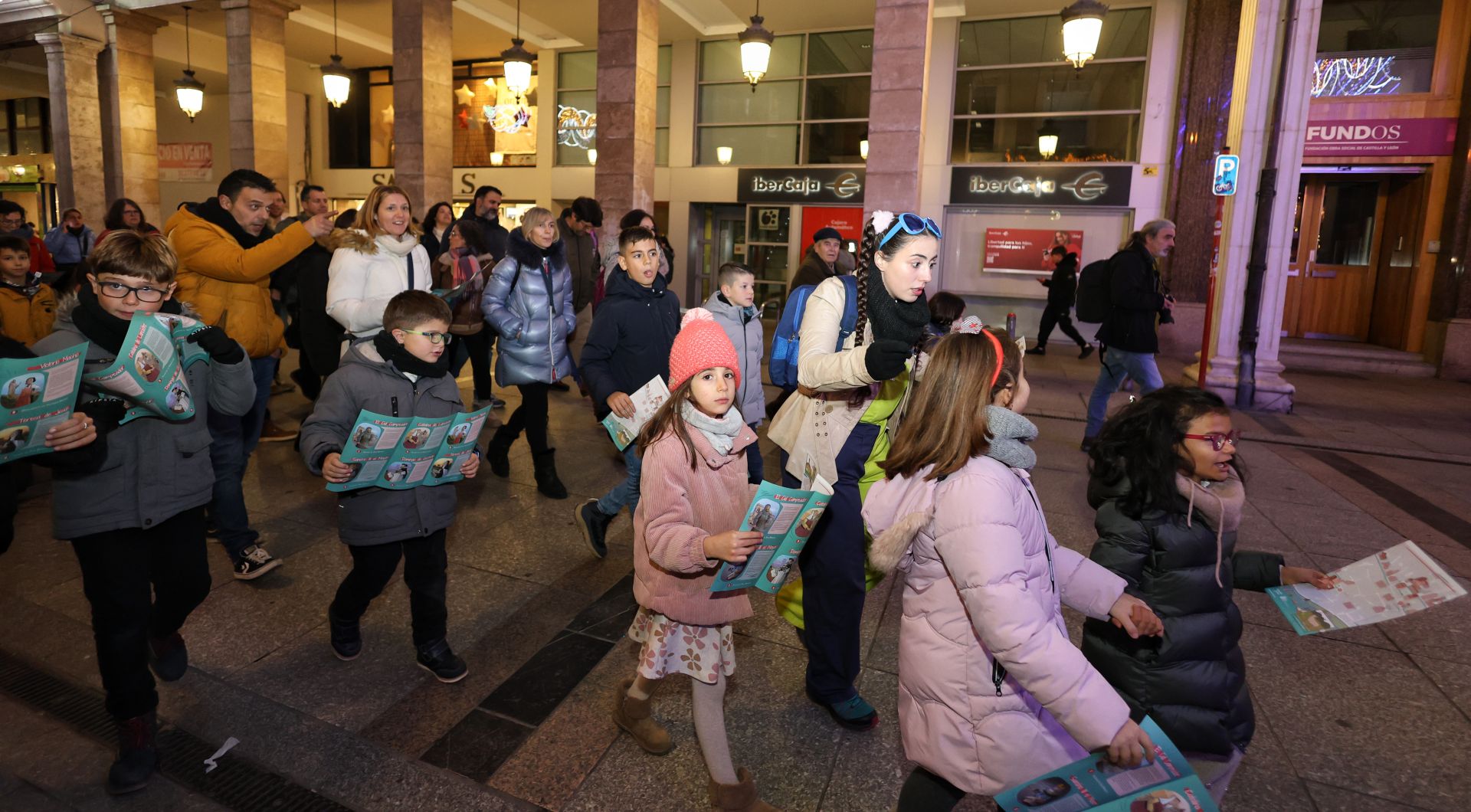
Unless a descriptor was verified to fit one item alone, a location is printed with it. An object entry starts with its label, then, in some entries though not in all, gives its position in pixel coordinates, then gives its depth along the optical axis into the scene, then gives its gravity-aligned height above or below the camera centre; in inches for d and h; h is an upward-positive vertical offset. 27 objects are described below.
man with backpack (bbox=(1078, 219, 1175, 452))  282.8 -2.8
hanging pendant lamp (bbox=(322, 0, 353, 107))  616.4 +140.5
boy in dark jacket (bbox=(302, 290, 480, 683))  121.9 -30.5
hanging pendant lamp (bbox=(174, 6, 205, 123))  638.5 +132.1
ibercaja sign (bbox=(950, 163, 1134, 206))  597.6 +87.2
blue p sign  362.3 +59.7
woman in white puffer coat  175.0 +1.2
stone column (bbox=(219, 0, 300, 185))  558.9 +124.9
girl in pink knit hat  96.2 -27.0
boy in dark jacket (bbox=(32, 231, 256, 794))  105.0 -32.0
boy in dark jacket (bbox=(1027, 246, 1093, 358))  535.8 +4.3
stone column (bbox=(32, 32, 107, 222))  634.2 +105.4
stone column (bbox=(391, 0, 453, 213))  505.7 +109.3
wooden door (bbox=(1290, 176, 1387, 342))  584.7 +42.7
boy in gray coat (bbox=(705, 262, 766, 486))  200.5 -9.5
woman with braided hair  102.1 -17.1
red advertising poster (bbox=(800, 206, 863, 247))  689.0 +60.8
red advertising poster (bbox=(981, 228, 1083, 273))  614.9 +39.8
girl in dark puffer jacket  88.8 -29.5
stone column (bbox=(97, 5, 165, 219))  642.2 +119.9
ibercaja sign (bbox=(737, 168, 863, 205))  685.9 +88.9
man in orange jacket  162.6 -3.7
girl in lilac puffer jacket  70.7 -28.8
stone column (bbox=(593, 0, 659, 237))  454.6 +98.1
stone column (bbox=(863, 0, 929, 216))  359.9 +84.7
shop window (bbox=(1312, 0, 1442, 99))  536.7 +180.4
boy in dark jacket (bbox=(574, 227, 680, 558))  179.8 -12.7
